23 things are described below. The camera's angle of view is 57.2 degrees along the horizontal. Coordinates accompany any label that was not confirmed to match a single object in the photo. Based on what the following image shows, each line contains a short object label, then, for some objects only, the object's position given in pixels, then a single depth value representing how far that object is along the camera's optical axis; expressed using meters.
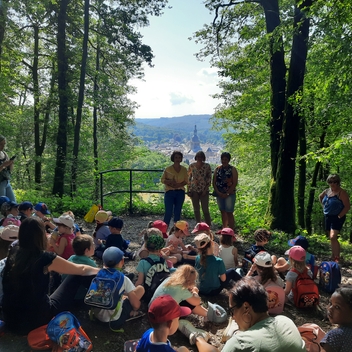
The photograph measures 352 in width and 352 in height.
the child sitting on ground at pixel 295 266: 3.74
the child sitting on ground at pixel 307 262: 4.08
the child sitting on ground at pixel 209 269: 3.85
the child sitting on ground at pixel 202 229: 4.77
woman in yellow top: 6.21
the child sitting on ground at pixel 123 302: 3.09
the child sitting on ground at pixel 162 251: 3.76
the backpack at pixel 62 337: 2.66
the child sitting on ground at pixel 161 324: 2.14
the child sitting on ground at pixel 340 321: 2.12
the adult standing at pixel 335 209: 5.26
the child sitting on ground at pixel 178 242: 4.82
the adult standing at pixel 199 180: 6.22
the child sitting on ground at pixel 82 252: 3.39
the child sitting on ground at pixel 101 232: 5.04
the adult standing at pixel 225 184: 6.12
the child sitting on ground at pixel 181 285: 3.01
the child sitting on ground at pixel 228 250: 4.46
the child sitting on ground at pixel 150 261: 3.54
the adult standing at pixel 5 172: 5.75
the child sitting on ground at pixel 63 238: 4.18
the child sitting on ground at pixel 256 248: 4.40
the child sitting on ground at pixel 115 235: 4.57
